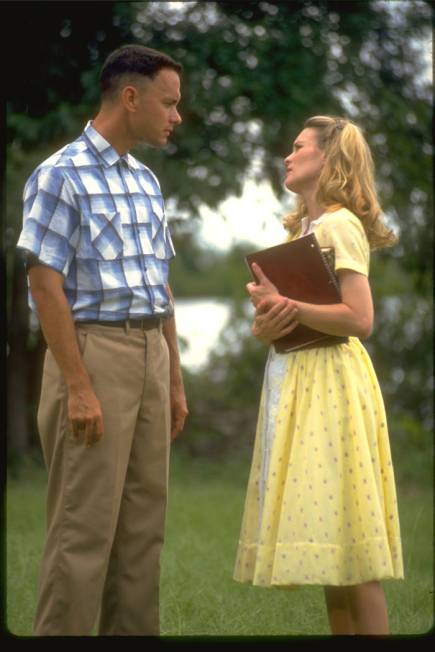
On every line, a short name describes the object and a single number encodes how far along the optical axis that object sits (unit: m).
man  7.50
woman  7.70
